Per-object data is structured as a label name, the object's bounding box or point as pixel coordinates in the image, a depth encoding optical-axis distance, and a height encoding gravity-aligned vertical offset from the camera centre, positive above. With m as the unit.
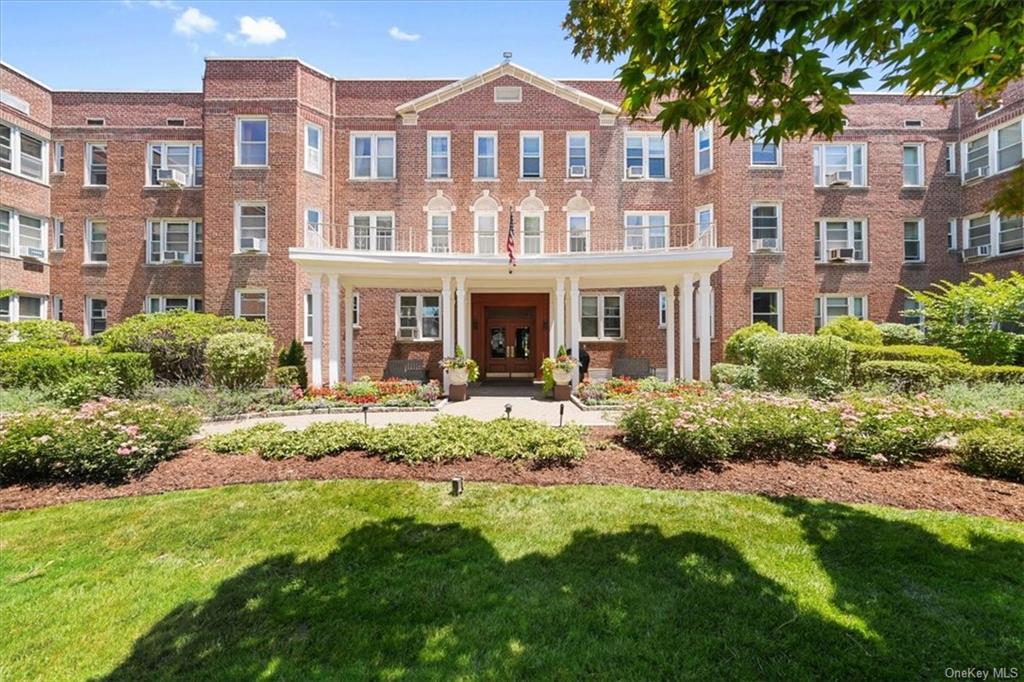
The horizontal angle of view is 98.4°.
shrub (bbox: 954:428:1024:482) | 5.37 -1.33
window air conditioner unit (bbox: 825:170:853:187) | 18.66 +7.05
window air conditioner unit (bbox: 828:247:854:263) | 18.44 +3.81
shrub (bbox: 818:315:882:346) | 15.34 +0.54
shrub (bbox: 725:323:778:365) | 14.78 +0.11
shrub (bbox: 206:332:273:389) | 12.46 -0.43
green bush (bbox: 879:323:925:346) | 16.00 +0.42
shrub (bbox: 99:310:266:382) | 14.27 +0.09
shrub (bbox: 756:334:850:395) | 11.58 -0.44
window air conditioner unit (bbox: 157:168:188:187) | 18.42 +7.00
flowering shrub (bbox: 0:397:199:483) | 5.63 -1.33
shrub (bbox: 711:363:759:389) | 12.41 -0.87
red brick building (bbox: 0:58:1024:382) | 17.34 +5.98
